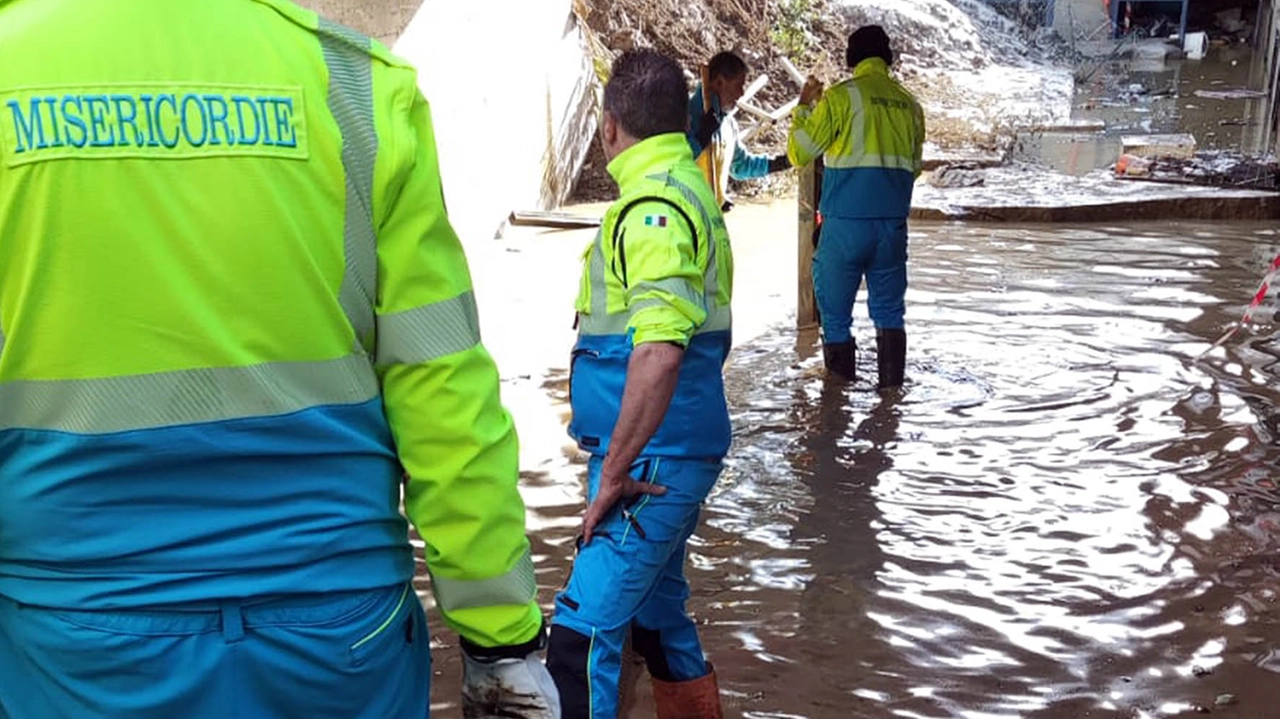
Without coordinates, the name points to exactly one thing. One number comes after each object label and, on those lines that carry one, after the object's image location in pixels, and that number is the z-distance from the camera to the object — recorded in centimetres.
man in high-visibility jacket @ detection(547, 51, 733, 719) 302
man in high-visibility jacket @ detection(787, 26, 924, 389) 679
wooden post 801
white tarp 1009
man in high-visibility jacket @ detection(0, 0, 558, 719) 157
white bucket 2589
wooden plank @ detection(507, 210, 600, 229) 1156
